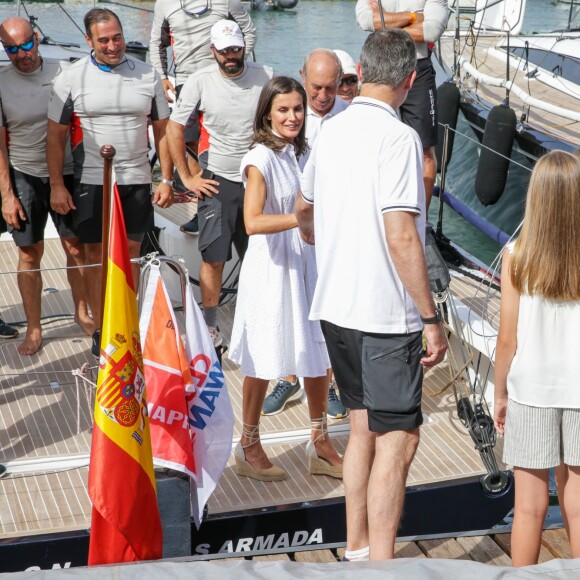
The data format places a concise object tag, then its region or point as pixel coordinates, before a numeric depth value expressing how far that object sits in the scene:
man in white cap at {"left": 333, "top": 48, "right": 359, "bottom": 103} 5.11
